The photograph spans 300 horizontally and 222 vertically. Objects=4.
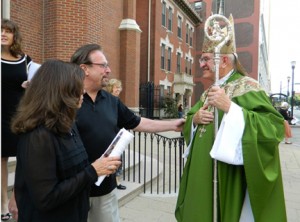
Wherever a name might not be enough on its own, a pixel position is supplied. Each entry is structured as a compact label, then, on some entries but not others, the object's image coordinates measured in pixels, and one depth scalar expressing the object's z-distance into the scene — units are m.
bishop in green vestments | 2.23
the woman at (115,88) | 5.13
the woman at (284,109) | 15.61
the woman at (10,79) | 3.06
